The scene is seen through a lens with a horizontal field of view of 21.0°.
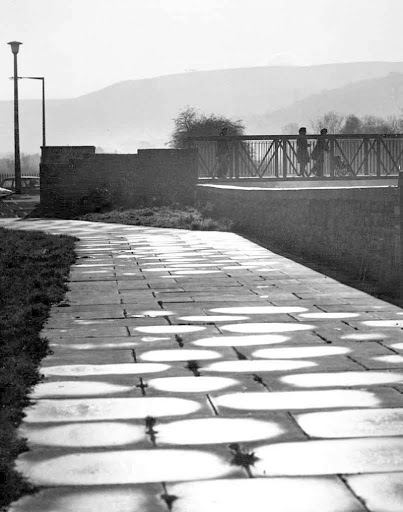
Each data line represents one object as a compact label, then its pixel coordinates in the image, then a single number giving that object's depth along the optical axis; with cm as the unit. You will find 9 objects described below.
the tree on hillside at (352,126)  9920
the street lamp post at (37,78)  5201
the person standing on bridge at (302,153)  4262
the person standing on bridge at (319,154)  4306
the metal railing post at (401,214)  1160
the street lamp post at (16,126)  4547
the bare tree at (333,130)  9759
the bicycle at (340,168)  4444
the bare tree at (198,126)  5753
